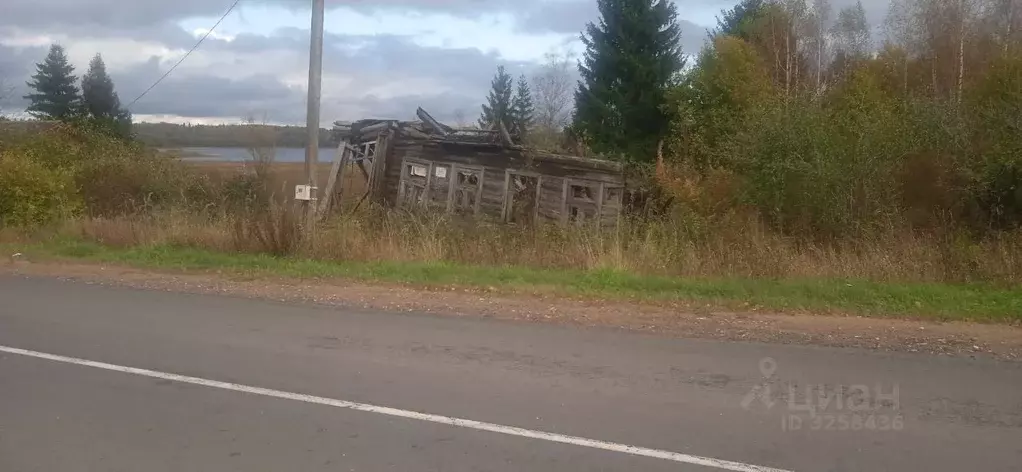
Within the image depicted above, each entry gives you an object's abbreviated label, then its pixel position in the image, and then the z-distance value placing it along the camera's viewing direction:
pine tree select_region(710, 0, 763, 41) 39.10
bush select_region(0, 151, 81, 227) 19.28
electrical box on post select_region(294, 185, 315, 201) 14.74
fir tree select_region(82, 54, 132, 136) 55.88
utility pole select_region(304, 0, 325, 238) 14.95
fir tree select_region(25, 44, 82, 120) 58.19
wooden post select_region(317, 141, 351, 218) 24.04
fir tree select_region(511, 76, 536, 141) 58.32
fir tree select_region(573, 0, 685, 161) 35.03
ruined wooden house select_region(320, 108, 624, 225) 23.53
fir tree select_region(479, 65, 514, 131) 62.97
